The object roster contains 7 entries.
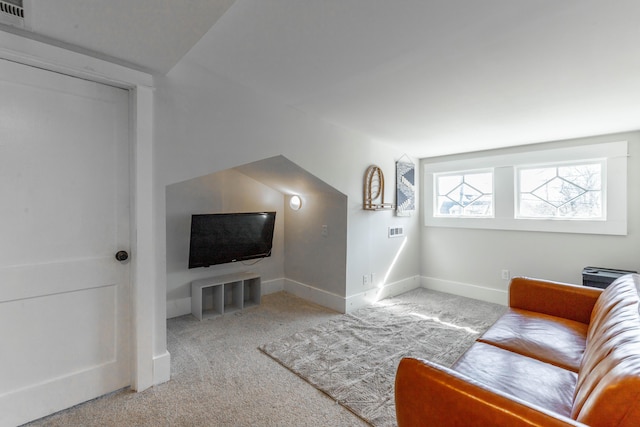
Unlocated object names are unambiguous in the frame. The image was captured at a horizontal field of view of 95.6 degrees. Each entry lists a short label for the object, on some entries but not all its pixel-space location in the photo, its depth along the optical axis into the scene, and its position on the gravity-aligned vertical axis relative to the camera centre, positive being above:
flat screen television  3.25 -0.29
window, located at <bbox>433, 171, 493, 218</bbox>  4.16 +0.27
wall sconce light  4.07 +0.14
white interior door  1.59 -0.16
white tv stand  3.30 -0.99
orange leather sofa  0.91 -0.70
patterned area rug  1.98 -1.22
